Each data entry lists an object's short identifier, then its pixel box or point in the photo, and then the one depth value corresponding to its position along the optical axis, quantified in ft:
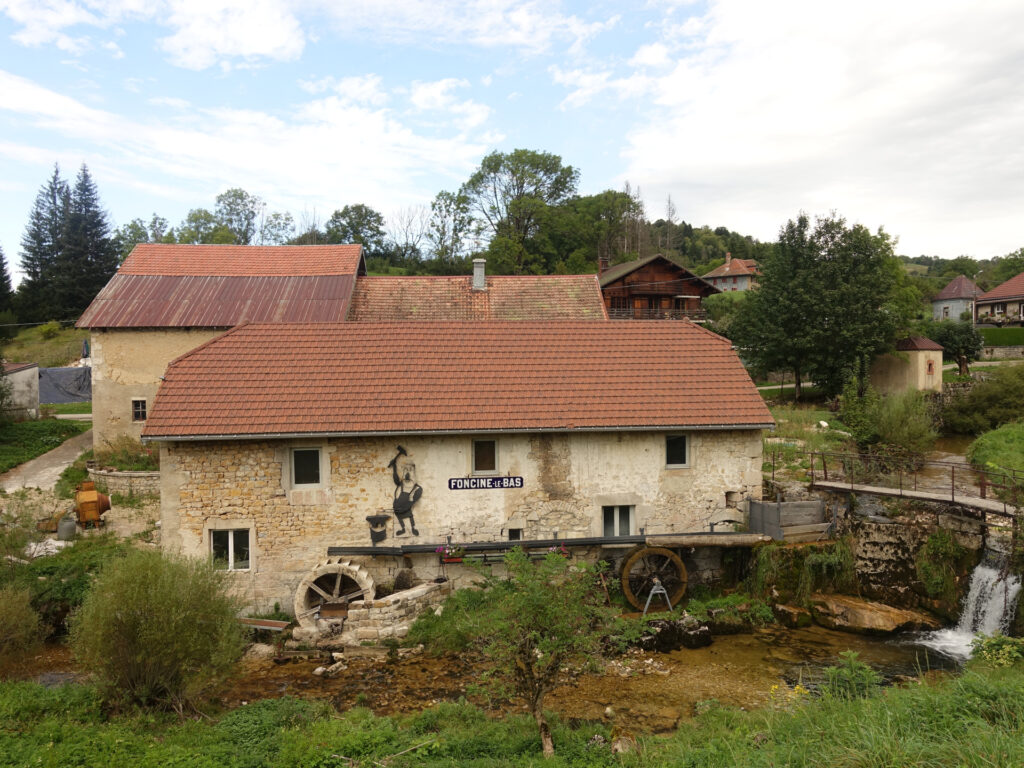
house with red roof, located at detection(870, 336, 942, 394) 97.91
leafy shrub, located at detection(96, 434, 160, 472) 61.87
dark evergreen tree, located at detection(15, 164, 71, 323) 143.23
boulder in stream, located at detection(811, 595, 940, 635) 40.88
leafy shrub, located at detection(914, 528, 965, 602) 42.47
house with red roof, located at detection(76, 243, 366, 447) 67.62
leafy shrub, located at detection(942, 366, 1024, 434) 84.38
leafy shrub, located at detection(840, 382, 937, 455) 66.54
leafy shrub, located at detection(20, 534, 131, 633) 42.57
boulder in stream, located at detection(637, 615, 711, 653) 39.81
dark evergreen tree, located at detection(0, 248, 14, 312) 142.31
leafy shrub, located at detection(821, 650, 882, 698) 26.14
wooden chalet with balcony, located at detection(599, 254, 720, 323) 125.49
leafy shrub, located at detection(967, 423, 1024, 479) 60.03
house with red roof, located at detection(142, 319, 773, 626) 41.91
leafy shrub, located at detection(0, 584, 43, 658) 35.19
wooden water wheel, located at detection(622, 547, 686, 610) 43.73
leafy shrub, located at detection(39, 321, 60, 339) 134.72
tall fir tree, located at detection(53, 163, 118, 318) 144.46
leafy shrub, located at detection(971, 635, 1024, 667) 30.42
